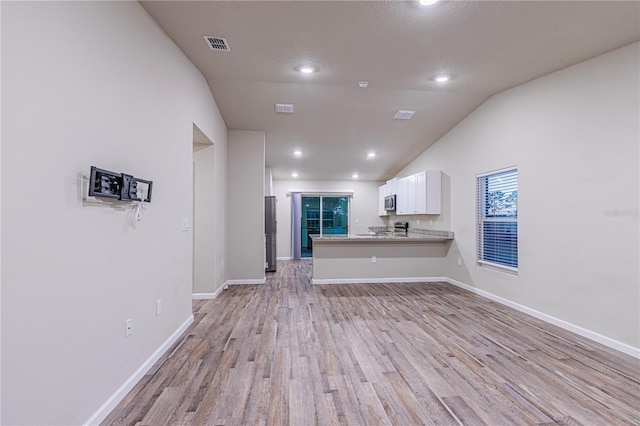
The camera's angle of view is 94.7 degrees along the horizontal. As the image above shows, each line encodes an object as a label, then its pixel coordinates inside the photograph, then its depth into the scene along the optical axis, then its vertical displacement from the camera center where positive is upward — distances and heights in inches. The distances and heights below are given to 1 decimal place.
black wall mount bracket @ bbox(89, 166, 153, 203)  63.5 +6.9
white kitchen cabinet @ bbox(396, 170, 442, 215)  217.8 +16.8
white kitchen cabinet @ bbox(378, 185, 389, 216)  303.8 +17.0
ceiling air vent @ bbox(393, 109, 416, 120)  183.0 +63.1
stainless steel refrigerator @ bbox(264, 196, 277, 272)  248.5 -15.2
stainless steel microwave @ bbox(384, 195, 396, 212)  272.1 +11.1
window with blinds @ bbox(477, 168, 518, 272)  154.6 -2.4
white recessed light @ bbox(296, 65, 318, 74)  131.7 +66.0
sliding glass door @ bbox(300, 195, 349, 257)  342.0 -3.3
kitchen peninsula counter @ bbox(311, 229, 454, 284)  207.6 -31.4
